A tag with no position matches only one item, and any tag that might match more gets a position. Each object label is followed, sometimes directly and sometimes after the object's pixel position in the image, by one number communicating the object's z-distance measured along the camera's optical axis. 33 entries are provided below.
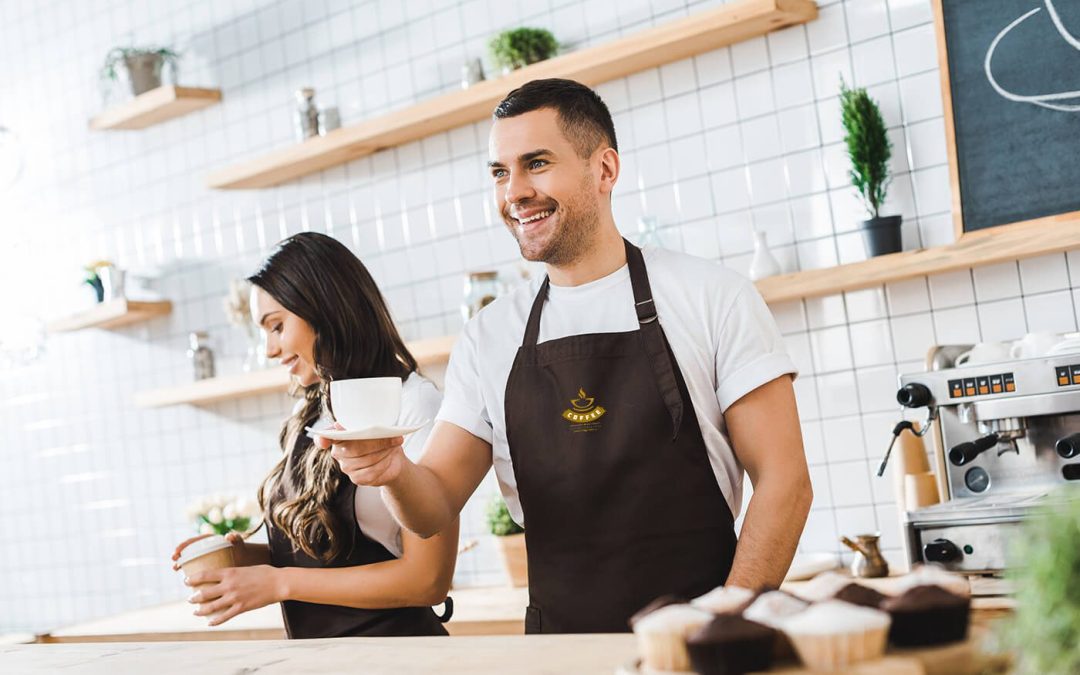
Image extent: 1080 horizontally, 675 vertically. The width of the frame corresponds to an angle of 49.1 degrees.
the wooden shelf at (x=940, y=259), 2.66
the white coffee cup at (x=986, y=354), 2.58
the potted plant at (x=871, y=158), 2.91
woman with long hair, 2.19
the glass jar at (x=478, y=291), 3.57
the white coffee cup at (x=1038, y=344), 2.51
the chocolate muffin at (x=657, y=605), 1.12
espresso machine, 2.33
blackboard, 2.74
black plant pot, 2.90
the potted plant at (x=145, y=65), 4.46
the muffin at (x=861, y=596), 1.08
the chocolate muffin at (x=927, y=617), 1.03
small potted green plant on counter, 3.38
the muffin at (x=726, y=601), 1.09
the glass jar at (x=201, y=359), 4.38
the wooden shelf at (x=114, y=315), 4.49
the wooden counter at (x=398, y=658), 1.02
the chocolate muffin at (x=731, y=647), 0.99
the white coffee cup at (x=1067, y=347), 2.42
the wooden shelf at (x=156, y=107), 4.29
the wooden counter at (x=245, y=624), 3.06
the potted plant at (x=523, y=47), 3.39
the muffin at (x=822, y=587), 1.12
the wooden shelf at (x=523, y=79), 3.04
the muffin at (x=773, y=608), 1.04
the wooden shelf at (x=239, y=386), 3.60
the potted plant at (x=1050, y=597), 0.79
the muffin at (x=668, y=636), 1.03
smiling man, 1.91
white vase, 3.07
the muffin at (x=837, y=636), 0.98
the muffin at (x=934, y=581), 1.06
